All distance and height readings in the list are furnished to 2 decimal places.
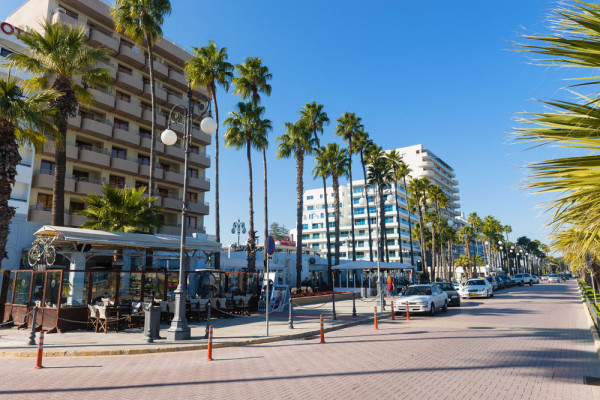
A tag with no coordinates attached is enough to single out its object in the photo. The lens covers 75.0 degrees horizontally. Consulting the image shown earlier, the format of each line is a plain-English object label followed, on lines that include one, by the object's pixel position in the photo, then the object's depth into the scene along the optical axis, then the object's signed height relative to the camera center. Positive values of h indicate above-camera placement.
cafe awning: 14.22 +1.48
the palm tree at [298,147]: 38.06 +12.30
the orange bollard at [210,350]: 9.61 -1.84
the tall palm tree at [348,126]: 48.26 +17.87
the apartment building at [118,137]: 31.91 +12.86
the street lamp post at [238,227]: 56.56 +6.82
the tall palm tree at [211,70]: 31.11 +16.17
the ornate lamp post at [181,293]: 12.10 -0.55
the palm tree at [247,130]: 33.44 +12.20
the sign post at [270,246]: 13.54 +0.95
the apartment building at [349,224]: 91.62 +11.80
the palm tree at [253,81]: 34.28 +16.76
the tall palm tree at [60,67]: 17.95 +9.73
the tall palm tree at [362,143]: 49.03 +16.27
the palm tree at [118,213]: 20.09 +3.28
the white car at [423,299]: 19.38 -1.40
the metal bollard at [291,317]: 14.86 -1.66
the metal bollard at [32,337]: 11.28 -1.70
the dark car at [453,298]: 24.97 -1.71
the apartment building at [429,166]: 111.31 +30.25
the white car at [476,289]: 31.62 -1.49
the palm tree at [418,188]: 56.59 +12.16
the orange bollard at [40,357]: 8.71 -1.74
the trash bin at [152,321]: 11.98 -1.36
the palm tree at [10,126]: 14.45 +5.77
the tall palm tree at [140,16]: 25.91 +17.19
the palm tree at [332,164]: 44.47 +12.31
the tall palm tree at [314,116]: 41.97 +16.70
